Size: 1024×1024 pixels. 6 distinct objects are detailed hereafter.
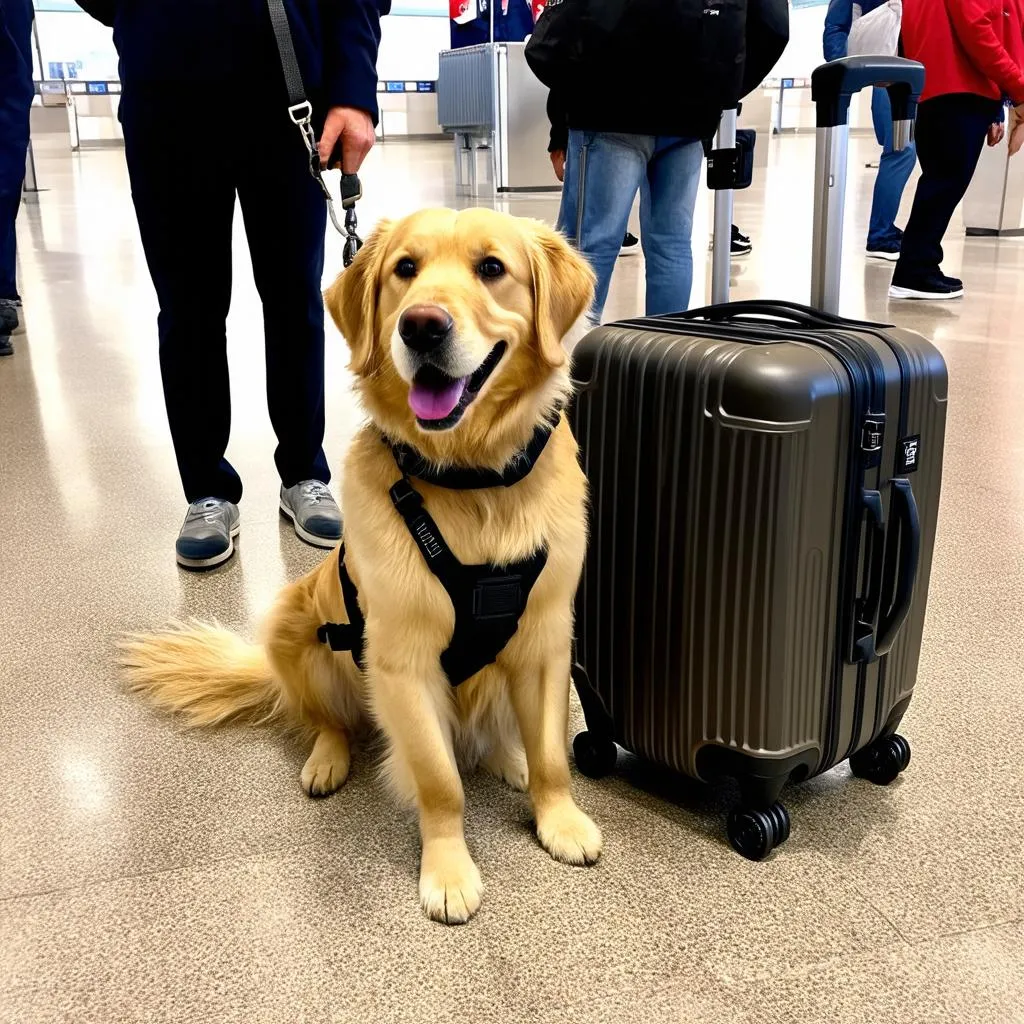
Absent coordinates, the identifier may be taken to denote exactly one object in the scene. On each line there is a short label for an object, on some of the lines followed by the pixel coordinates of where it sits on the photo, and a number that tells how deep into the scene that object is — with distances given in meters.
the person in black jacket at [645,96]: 2.63
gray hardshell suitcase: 1.22
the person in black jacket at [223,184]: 2.05
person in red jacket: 4.75
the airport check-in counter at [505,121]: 11.29
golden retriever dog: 1.26
